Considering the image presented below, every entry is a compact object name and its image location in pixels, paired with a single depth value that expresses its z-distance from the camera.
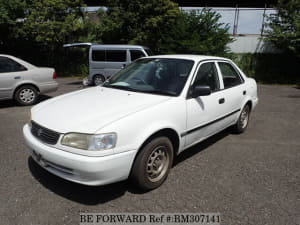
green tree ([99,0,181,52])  13.36
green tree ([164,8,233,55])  12.85
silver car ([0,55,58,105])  6.20
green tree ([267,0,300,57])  12.01
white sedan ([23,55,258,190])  2.24
